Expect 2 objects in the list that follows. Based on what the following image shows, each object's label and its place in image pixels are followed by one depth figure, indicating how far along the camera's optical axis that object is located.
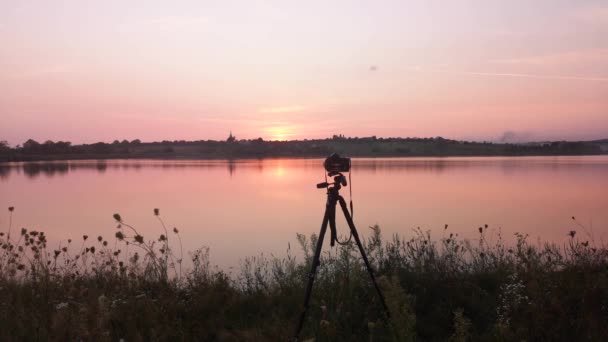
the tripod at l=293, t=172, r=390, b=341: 3.75
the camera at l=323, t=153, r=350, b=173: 3.93
